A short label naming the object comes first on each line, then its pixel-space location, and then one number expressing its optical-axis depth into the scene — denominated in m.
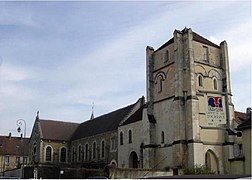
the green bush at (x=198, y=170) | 28.72
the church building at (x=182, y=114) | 31.78
